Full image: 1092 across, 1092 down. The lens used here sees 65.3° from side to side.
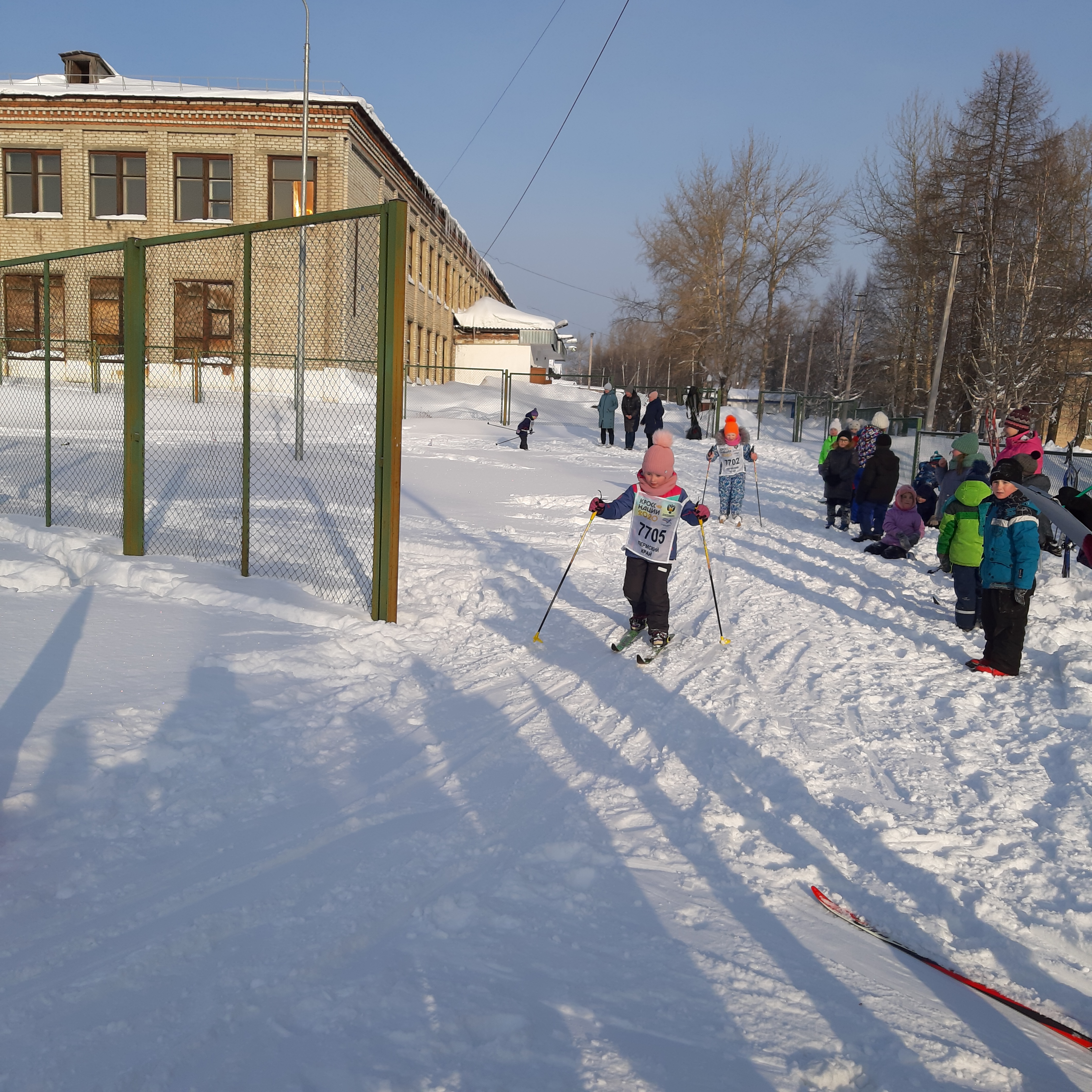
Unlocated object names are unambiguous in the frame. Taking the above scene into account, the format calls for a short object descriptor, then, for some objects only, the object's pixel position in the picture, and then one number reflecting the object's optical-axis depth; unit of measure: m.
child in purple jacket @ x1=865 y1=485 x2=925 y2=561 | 10.95
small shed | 46.94
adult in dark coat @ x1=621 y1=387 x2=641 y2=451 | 23.33
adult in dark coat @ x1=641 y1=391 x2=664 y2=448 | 22.92
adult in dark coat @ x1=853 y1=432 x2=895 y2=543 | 12.15
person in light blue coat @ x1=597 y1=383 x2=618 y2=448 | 23.73
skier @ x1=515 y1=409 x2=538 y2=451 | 21.59
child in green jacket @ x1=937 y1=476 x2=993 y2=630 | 7.77
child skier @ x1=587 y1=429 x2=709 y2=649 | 6.77
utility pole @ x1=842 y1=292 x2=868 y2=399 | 44.69
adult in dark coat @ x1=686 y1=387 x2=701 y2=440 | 27.91
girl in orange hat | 12.70
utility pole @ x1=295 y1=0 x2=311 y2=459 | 13.98
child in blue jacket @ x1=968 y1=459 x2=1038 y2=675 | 6.48
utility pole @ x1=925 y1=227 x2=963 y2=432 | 24.72
